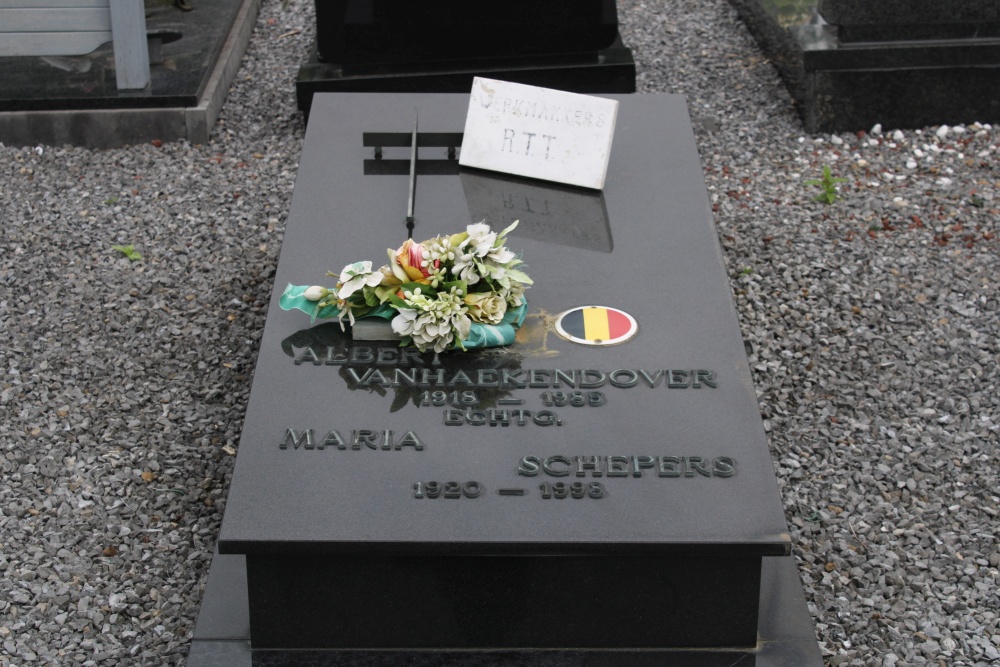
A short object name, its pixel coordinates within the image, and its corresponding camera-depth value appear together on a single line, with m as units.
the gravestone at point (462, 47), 5.43
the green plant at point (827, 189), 5.02
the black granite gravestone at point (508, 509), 2.38
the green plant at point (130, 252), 4.54
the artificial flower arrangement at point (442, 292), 2.75
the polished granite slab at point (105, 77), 5.35
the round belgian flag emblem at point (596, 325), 2.92
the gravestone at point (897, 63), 5.39
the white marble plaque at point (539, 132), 3.65
